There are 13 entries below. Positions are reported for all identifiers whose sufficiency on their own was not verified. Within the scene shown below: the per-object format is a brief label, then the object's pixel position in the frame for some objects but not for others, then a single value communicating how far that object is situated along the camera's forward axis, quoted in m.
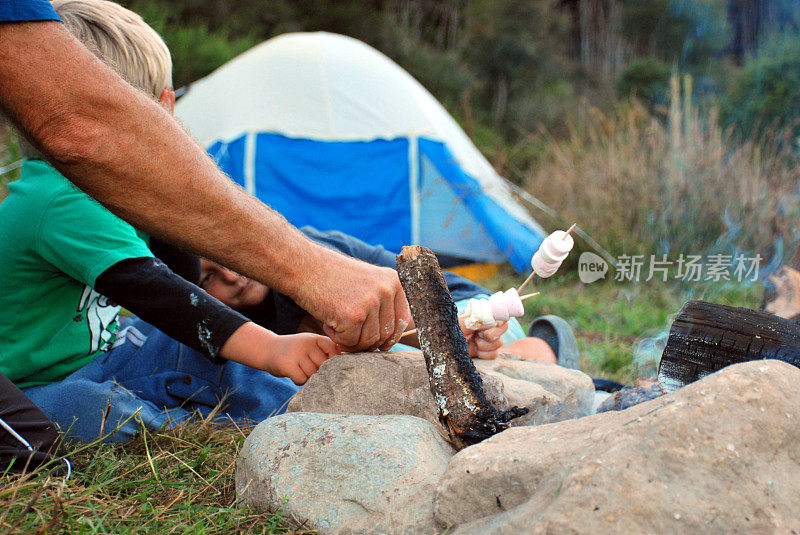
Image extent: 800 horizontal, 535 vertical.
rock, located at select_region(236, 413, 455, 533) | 1.45
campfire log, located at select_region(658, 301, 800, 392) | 1.85
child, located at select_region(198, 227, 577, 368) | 3.12
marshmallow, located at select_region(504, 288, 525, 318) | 1.88
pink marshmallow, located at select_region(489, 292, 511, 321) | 1.91
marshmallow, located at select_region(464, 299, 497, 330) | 1.94
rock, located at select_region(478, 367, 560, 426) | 1.94
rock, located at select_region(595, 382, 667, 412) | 2.11
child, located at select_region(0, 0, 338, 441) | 2.22
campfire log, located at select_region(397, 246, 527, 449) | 1.68
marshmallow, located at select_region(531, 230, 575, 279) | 1.84
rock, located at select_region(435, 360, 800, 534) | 1.13
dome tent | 6.48
